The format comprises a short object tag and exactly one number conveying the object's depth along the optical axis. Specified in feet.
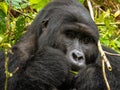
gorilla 18.29
